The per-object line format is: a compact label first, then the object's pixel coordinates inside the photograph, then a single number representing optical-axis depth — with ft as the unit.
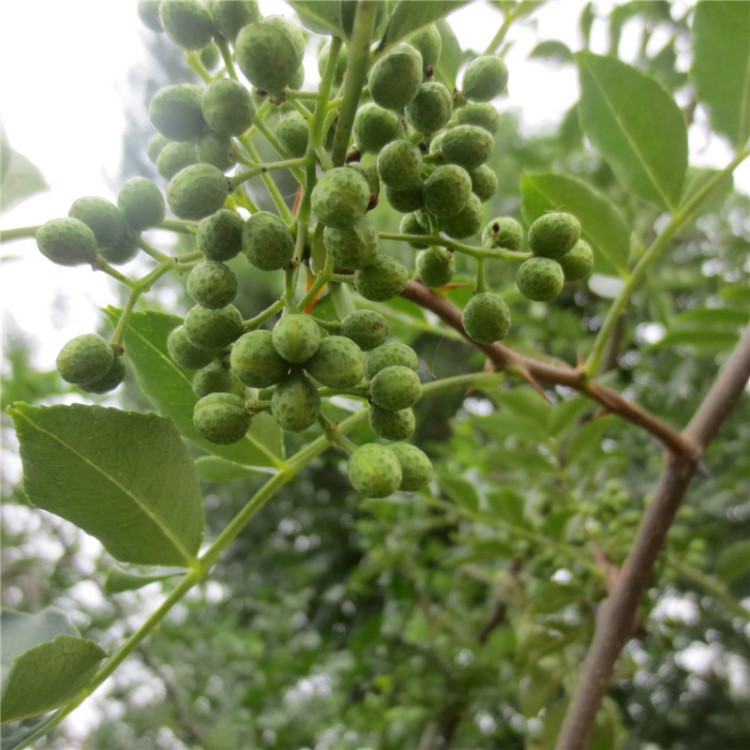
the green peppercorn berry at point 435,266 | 0.27
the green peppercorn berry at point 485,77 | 0.25
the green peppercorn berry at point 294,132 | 0.24
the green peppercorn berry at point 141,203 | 0.24
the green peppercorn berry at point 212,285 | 0.21
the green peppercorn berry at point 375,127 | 0.22
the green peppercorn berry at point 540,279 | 0.24
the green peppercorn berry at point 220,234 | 0.21
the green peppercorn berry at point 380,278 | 0.22
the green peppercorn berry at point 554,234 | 0.24
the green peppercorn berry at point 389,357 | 0.23
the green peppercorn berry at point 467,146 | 0.23
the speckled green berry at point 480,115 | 0.25
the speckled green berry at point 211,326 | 0.22
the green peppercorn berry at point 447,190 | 0.22
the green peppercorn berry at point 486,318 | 0.24
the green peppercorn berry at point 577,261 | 0.26
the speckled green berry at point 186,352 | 0.24
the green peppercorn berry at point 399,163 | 0.21
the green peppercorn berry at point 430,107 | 0.23
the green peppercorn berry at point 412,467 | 0.22
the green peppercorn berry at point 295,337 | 0.20
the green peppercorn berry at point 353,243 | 0.21
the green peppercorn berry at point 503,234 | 0.27
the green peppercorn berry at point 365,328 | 0.23
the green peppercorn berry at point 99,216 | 0.23
